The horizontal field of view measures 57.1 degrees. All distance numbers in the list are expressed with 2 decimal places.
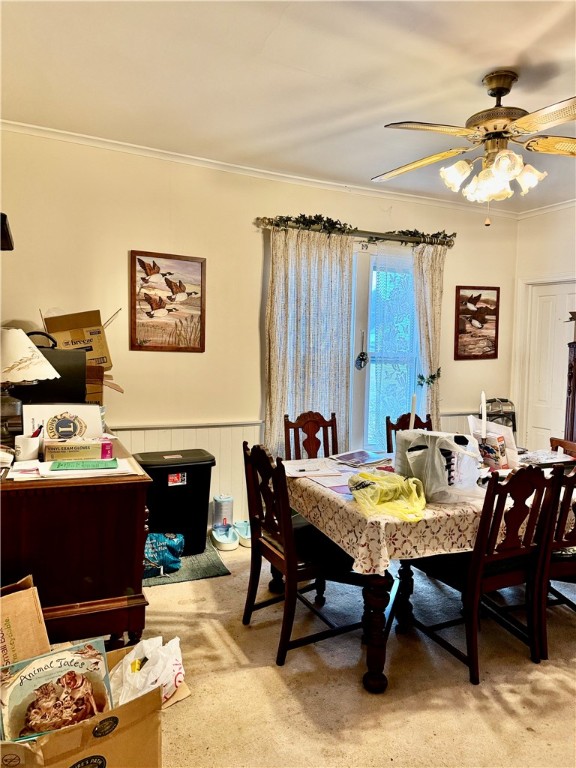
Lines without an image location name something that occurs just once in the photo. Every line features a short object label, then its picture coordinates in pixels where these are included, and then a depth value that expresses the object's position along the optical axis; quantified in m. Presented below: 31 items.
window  4.45
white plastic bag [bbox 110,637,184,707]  1.79
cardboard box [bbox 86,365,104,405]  3.15
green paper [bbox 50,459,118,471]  1.83
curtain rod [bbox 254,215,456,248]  4.00
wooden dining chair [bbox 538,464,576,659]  2.32
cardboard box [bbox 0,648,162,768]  1.24
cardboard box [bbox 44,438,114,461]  1.93
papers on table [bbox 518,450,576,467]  2.86
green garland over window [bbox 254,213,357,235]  3.99
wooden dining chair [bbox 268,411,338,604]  3.43
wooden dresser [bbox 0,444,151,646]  1.69
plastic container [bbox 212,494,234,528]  3.88
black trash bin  3.43
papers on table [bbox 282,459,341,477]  2.71
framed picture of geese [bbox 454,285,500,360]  4.87
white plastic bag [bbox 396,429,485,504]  2.26
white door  4.75
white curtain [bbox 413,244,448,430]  4.55
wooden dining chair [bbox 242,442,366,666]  2.29
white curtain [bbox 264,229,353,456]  4.03
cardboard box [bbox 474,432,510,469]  2.74
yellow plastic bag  2.14
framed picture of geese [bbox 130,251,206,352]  3.67
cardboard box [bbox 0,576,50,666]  1.57
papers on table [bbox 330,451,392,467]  2.92
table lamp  2.02
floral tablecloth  2.06
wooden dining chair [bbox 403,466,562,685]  2.14
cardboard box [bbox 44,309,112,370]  3.32
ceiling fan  2.30
